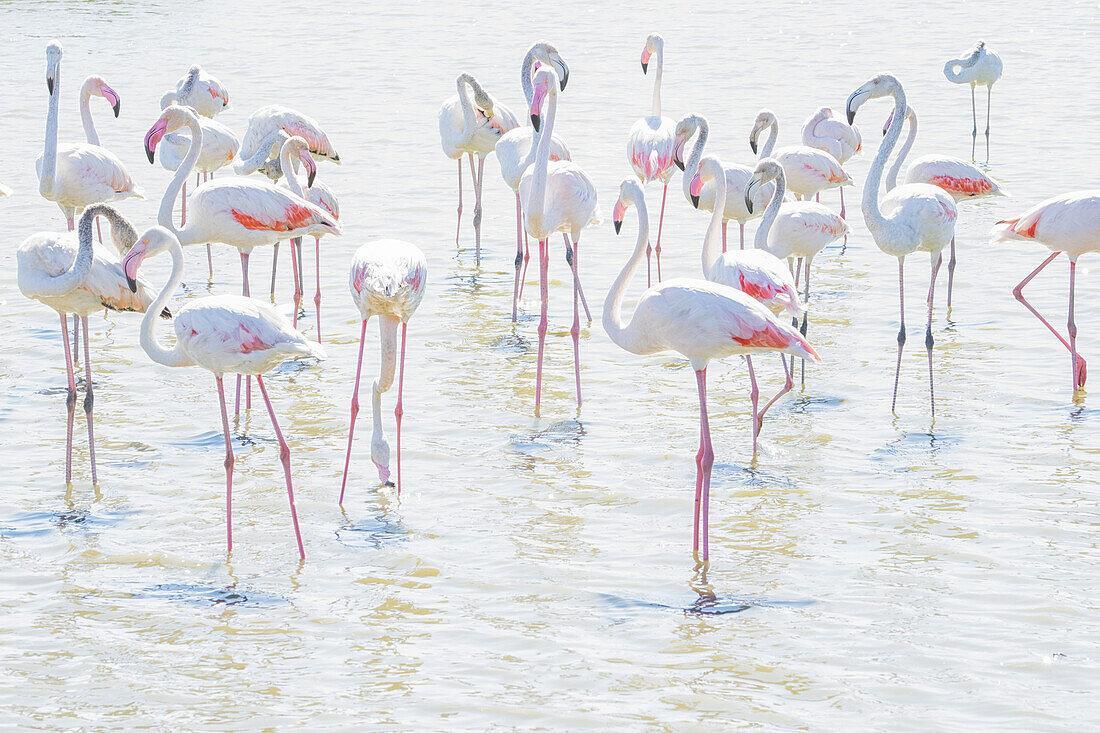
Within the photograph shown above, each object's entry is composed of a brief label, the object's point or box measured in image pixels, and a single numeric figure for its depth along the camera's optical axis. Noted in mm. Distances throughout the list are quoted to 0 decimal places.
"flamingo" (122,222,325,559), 12164
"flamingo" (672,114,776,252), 18125
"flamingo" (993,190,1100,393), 15641
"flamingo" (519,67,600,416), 16375
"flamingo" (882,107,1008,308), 18812
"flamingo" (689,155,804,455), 13719
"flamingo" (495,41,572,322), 18984
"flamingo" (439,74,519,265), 21016
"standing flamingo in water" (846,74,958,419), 15875
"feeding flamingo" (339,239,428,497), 13461
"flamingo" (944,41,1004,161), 28828
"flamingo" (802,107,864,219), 21984
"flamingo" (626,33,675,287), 19578
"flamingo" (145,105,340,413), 16031
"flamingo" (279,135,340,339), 16953
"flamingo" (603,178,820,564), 11828
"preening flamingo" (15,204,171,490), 13469
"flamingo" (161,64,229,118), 24625
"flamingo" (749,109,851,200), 19516
